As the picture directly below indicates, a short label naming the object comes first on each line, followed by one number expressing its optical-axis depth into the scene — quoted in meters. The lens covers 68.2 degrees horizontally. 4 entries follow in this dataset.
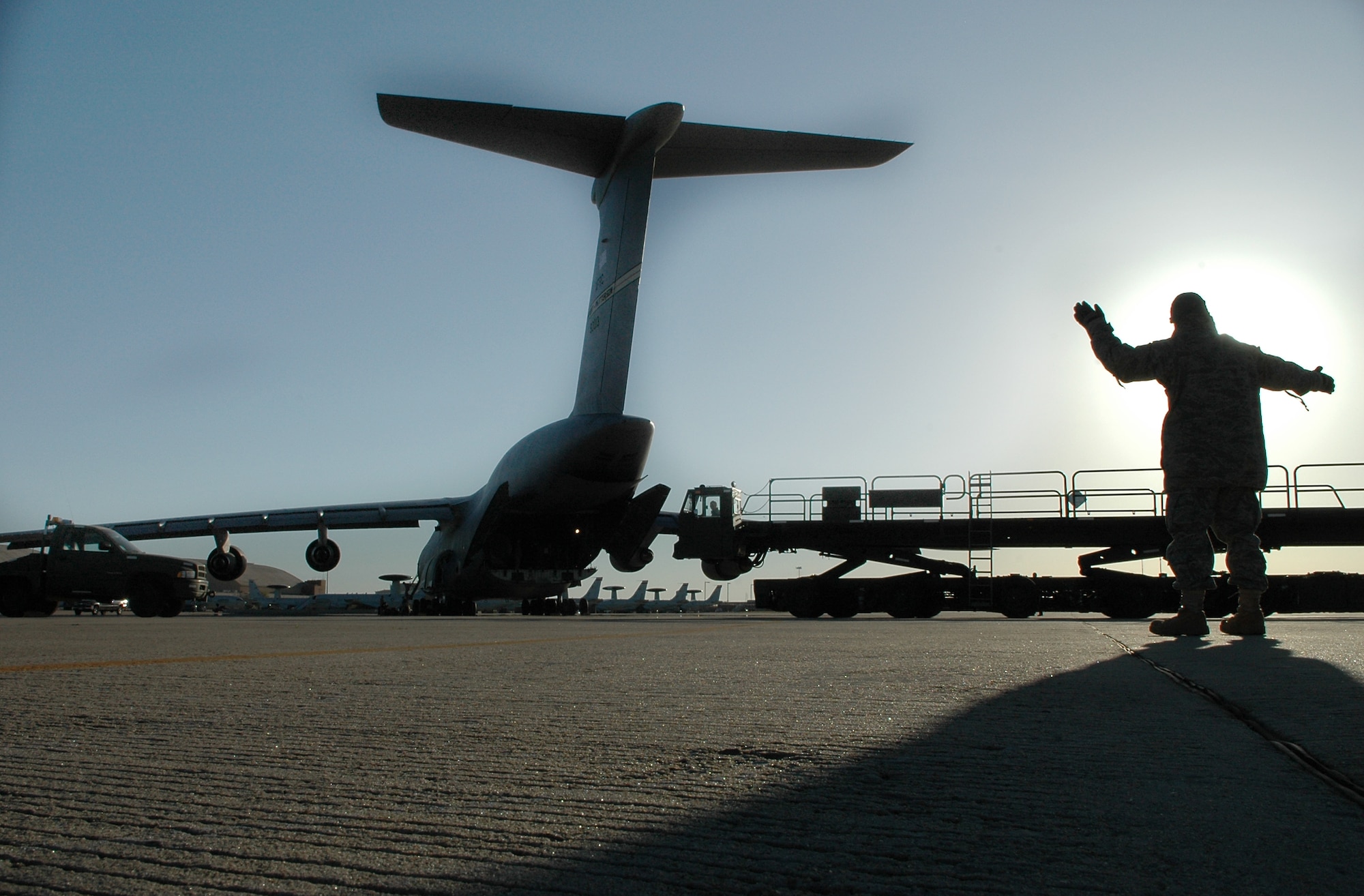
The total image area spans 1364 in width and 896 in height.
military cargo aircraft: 18.75
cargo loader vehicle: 18.55
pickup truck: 19.28
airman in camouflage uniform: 6.74
